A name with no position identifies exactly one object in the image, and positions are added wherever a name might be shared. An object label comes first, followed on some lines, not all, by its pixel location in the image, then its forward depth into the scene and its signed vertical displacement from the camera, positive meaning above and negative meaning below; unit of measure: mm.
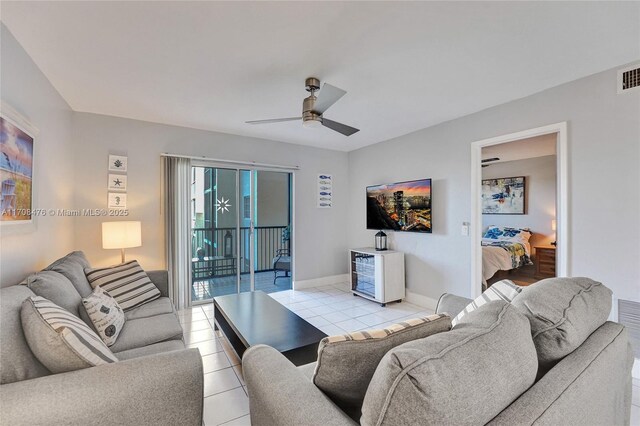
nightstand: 5012 -903
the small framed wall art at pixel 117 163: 3373 +605
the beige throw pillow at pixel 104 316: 1776 -678
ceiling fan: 2193 +892
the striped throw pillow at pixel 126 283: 2285 -605
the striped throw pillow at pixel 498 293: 1411 -424
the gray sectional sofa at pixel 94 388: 961 -655
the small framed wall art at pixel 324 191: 4973 +382
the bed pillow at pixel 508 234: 5344 -438
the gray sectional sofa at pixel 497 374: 655 -464
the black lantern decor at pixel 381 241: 4344 -449
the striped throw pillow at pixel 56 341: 1107 -519
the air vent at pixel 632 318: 2172 -838
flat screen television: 3797 +89
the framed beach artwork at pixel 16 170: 1661 +282
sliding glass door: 4098 -153
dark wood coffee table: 1935 -906
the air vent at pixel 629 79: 2150 +1036
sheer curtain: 3633 -145
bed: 4320 -630
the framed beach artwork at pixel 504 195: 5641 +341
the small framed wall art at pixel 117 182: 3379 +374
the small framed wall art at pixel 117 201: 3385 +147
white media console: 3902 -922
